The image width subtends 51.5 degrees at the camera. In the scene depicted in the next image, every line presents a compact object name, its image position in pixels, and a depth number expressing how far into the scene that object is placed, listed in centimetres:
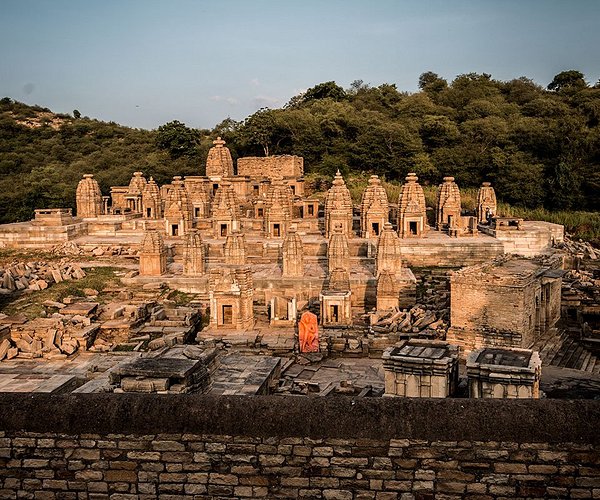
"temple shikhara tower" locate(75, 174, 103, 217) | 3847
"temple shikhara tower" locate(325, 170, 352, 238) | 3203
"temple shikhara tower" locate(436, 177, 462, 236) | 3397
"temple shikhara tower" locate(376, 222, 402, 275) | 2408
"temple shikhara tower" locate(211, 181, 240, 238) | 3222
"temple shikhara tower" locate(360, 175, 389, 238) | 3247
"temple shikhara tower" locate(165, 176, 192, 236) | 3434
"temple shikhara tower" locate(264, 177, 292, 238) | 3247
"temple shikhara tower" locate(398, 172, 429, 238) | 3183
